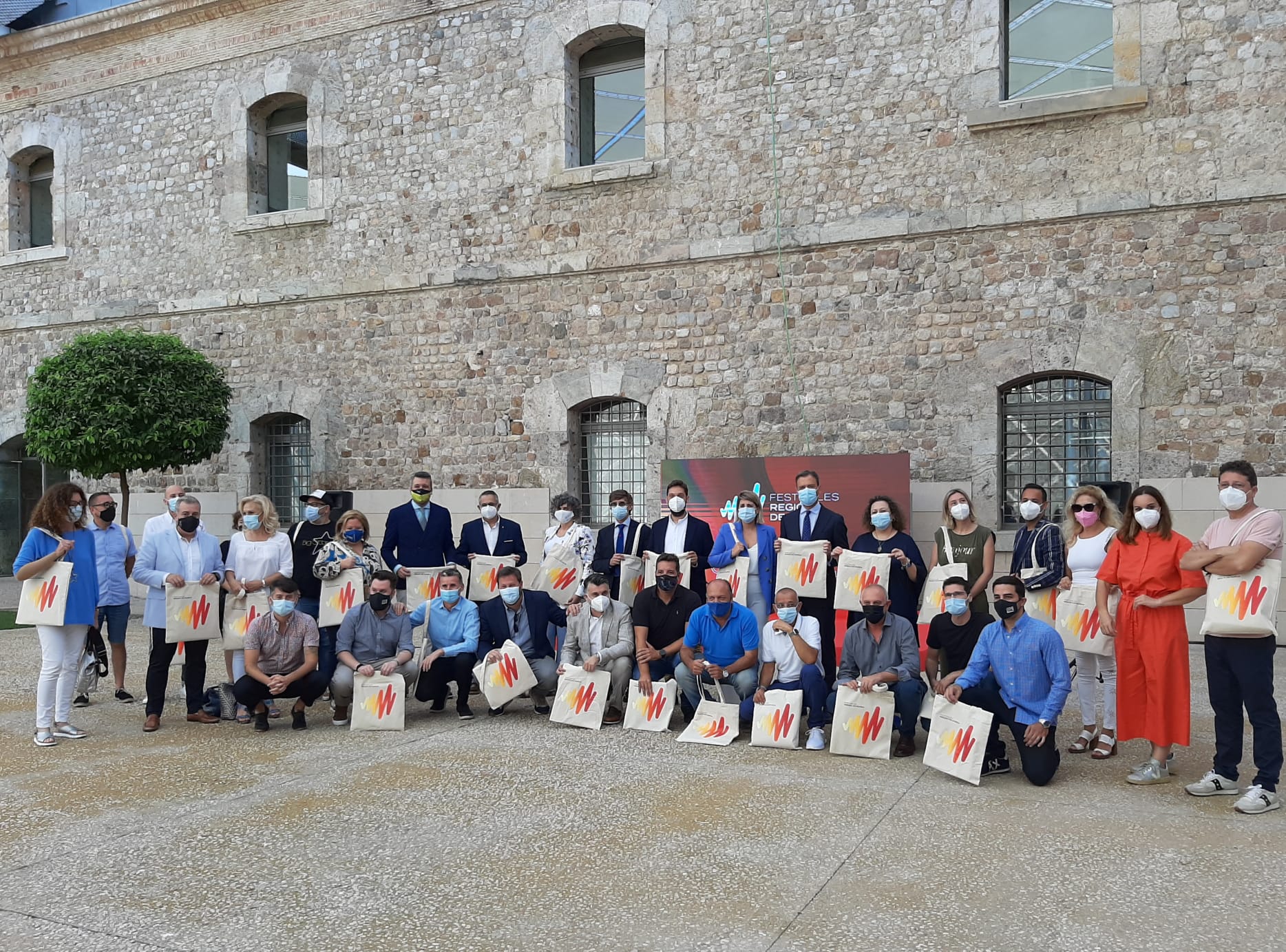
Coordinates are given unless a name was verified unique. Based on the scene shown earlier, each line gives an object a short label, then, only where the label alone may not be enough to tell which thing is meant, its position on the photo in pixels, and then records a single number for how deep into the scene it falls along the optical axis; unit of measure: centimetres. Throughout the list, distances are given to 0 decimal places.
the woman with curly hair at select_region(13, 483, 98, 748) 736
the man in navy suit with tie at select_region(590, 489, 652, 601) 904
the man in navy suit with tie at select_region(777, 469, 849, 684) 859
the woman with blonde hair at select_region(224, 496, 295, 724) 835
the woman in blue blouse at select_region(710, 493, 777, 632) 858
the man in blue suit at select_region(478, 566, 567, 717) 834
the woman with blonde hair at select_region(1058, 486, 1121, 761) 706
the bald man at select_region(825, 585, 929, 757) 692
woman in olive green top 804
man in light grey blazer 796
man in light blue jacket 790
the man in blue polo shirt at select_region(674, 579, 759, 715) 767
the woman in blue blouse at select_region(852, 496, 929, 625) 823
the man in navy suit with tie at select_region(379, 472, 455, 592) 972
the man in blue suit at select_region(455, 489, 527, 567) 964
